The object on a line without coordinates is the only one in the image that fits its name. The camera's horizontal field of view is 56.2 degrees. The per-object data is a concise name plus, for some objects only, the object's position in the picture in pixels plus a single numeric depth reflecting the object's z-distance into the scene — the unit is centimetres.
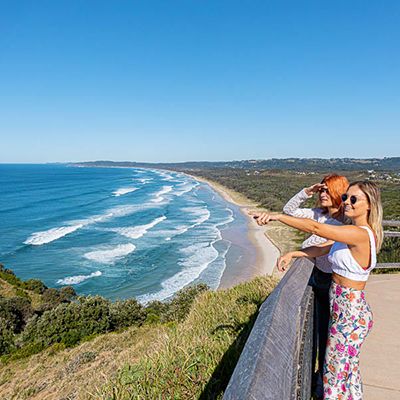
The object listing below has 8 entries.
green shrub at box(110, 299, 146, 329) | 1335
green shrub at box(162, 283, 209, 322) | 1045
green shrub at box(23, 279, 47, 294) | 1959
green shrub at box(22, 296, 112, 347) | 1231
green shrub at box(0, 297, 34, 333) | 1525
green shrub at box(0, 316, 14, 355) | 1215
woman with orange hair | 245
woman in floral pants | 219
